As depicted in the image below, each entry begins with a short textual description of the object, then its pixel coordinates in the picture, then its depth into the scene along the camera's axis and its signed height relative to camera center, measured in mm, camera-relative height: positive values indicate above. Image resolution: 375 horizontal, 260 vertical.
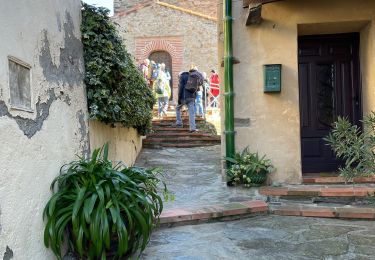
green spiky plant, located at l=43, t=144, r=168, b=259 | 2773 -609
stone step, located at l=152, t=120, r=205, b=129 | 10596 +49
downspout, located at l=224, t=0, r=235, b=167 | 5531 +624
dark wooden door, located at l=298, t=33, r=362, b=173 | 6023 +493
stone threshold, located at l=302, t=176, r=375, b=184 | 5246 -774
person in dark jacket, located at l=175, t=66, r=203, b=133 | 9500 +644
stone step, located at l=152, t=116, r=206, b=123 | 11136 +183
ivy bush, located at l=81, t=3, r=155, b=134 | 4035 +637
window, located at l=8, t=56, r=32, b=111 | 2396 +283
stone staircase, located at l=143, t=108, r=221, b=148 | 9211 -278
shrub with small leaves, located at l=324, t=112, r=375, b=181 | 2305 -154
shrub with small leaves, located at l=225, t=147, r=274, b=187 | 5344 -610
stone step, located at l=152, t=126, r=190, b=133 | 9977 -105
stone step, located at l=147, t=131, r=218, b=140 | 9562 -222
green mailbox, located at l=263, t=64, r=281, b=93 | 5395 +609
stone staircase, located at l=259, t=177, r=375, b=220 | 4363 -927
